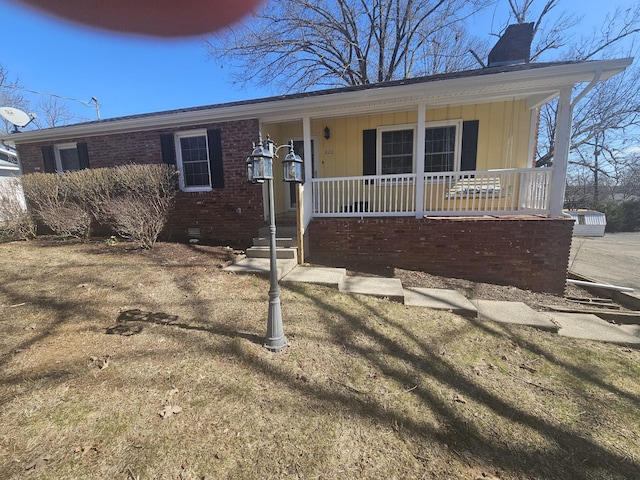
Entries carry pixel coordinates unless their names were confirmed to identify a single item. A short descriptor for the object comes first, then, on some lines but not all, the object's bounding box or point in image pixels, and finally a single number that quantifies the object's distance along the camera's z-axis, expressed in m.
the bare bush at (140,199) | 5.82
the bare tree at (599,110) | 15.31
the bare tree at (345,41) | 13.54
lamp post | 2.73
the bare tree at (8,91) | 18.75
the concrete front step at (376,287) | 4.45
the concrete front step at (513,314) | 3.95
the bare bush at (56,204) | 6.53
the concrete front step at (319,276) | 4.76
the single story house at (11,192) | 6.76
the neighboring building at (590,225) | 18.16
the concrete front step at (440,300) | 4.14
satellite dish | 9.16
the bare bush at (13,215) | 6.69
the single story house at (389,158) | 5.43
